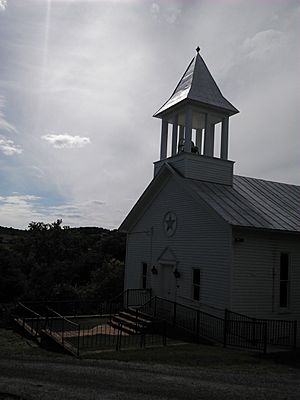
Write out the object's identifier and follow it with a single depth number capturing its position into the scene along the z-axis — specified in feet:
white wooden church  56.00
